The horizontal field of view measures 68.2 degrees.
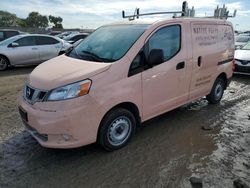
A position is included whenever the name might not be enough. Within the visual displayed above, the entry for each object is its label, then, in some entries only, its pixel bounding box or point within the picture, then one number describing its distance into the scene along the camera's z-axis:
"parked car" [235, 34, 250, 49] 11.88
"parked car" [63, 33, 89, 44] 12.41
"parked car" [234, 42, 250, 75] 6.51
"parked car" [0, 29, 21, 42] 10.64
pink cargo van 2.42
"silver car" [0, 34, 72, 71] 7.67
